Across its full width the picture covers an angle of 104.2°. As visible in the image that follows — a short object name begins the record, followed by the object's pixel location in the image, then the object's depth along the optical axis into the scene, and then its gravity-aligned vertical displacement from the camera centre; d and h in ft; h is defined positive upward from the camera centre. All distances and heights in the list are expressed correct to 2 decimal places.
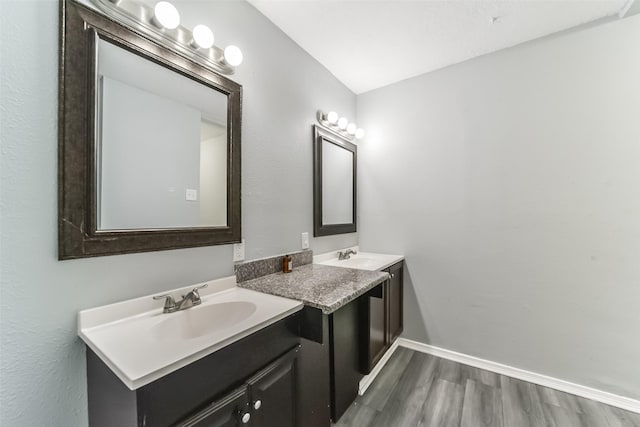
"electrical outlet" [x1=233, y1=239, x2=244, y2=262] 4.60 -0.71
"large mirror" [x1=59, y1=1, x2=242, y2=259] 2.84 +0.96
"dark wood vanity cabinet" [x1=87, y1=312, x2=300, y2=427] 2.18 -1.80
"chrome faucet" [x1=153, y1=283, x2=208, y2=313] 3.44 -1.26
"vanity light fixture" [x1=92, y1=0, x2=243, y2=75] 3.19 +2.62
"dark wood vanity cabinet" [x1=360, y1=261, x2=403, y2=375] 5.41 -2.60
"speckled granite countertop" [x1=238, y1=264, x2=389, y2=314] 3.65 -1.26
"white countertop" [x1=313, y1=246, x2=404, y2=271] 6.47 -1.33
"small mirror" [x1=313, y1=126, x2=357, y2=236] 6.70 +0.91
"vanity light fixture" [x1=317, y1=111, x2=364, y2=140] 6.95 +2.63
